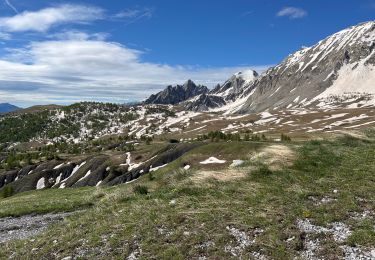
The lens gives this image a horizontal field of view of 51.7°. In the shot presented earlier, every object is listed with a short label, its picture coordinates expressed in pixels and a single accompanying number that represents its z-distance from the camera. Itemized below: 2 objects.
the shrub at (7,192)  99.57
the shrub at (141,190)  25.78
